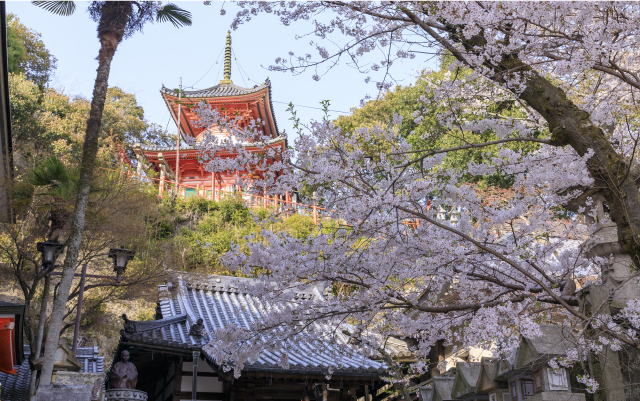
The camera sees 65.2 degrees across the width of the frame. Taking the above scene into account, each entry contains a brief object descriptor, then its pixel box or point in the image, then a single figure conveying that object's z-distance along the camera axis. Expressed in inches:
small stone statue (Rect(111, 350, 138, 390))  315.0
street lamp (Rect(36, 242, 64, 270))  325.7
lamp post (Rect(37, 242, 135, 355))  322.6
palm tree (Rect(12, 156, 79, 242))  394.9
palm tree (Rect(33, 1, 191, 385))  258.1
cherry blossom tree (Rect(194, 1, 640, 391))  165.6
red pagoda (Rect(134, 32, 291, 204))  1042.7
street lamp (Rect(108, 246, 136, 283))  345.4
